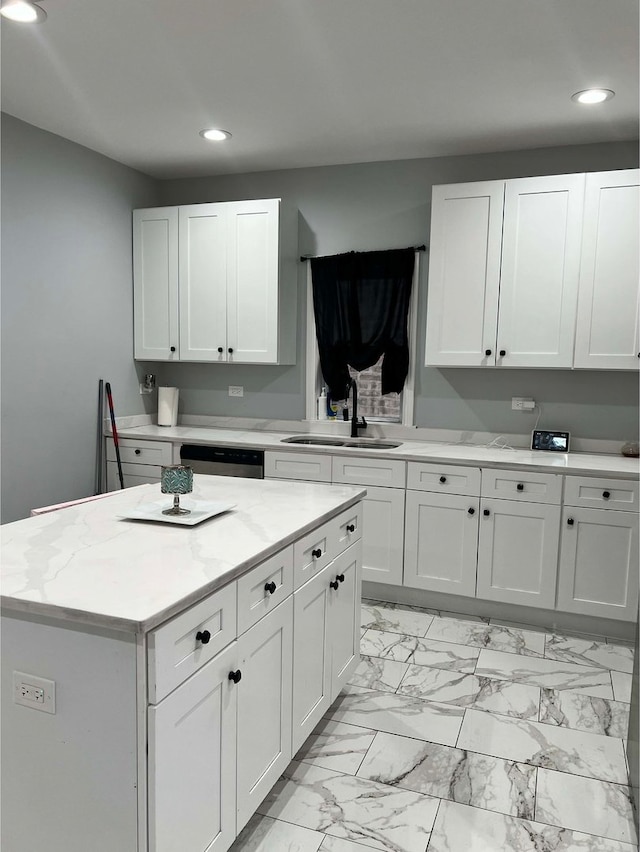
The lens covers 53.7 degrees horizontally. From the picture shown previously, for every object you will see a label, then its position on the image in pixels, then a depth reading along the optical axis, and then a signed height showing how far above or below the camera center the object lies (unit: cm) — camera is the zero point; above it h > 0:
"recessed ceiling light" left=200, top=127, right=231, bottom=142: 375 +142
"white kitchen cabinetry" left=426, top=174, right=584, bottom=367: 362 +64
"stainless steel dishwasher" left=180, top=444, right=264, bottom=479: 409 -58
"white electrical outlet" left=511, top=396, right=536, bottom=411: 404 -15
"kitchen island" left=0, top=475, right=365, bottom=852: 137 -73
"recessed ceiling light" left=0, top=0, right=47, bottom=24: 240 +138
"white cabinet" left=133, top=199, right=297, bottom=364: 427 +62
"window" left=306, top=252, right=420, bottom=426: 436 -13
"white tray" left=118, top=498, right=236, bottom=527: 206 -48
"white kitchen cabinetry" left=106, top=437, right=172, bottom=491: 432 -62
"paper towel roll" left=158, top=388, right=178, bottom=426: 477 -27
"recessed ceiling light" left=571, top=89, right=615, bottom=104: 308 +141
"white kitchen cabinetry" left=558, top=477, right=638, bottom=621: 334 -89
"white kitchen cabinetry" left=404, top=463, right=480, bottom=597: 364 -88
